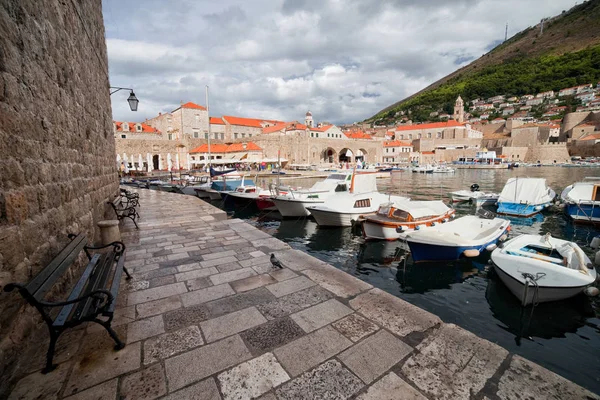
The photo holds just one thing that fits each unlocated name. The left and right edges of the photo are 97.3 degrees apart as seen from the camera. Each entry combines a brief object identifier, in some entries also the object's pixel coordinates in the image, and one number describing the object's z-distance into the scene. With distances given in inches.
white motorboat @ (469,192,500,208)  633.6
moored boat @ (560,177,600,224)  429.7
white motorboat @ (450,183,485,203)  678.0
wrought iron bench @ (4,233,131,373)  73.0
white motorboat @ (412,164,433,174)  1795.0
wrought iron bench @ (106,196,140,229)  253.3
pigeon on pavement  146.1
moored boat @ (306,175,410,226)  438.6
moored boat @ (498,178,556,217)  529.0
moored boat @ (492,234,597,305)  189.3
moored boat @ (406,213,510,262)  275.3
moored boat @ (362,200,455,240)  354.9
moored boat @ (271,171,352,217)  505.7
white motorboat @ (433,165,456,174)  1748.3
